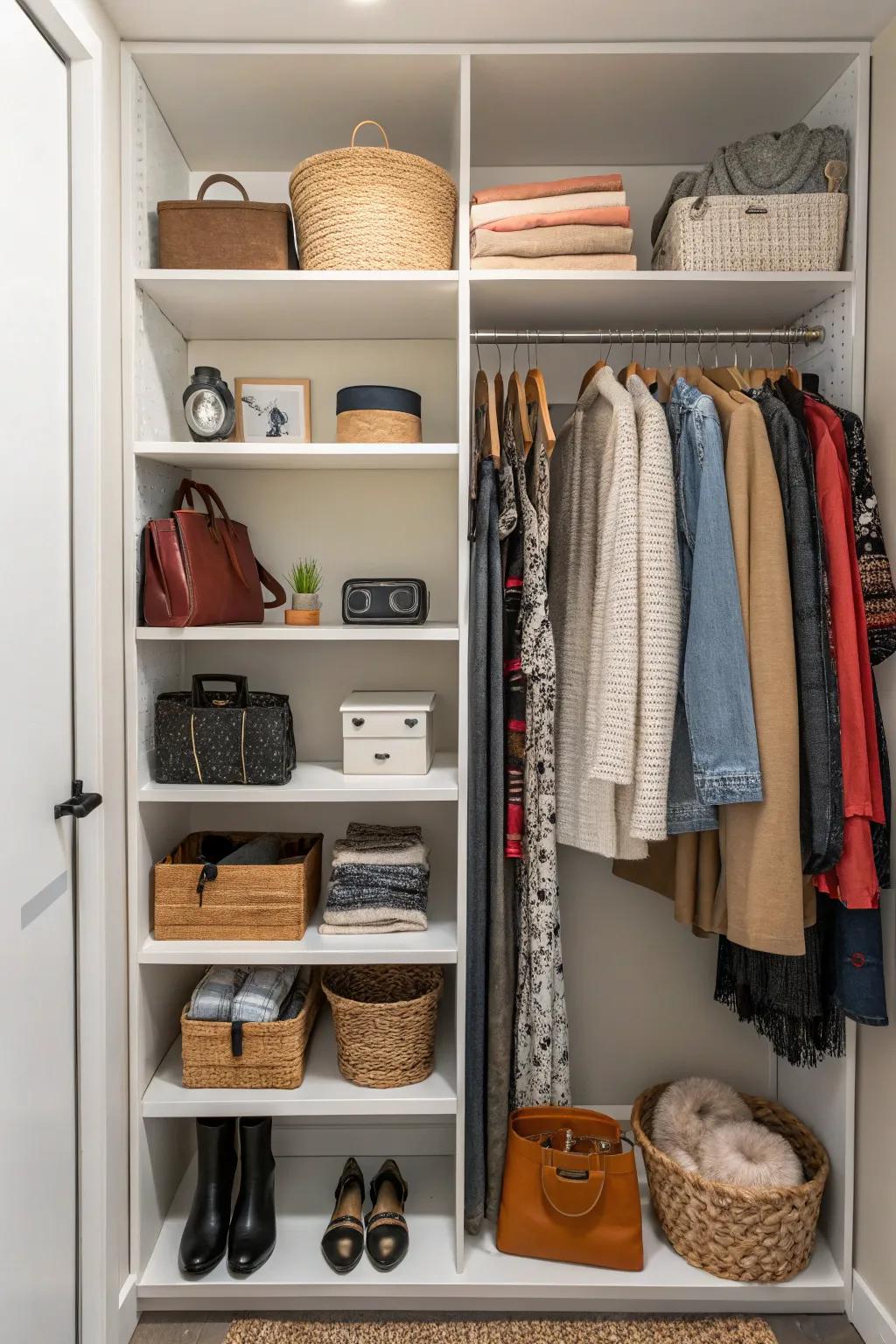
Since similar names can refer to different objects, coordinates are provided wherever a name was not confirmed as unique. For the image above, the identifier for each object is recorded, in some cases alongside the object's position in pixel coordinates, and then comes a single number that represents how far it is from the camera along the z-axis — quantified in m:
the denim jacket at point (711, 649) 1.66
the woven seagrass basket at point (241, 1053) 1.90
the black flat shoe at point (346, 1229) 1.86
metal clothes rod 1.94
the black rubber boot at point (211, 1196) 1.87
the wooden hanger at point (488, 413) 1.85
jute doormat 1.80
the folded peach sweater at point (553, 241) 1.82
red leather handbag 1.81
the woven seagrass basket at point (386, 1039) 1.89
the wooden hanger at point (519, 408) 1.88
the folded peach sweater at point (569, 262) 1.83
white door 1.36
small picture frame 2.20
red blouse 1.68
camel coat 1.67
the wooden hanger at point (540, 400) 1.78
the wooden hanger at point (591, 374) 1.92
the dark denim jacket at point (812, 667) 1.68
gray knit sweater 1.83
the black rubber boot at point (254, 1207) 1.86
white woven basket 1.82
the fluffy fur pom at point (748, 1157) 1.87
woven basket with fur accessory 1.82
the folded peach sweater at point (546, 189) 1.85
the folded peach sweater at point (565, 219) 1.82
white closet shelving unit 1.82
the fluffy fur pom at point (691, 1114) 2.01
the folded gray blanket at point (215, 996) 1.93
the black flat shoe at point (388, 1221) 1.87
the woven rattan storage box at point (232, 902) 1.90
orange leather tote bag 1.83
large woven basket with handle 1.76
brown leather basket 1.82
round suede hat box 1.88
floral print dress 1.87
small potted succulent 1.96
